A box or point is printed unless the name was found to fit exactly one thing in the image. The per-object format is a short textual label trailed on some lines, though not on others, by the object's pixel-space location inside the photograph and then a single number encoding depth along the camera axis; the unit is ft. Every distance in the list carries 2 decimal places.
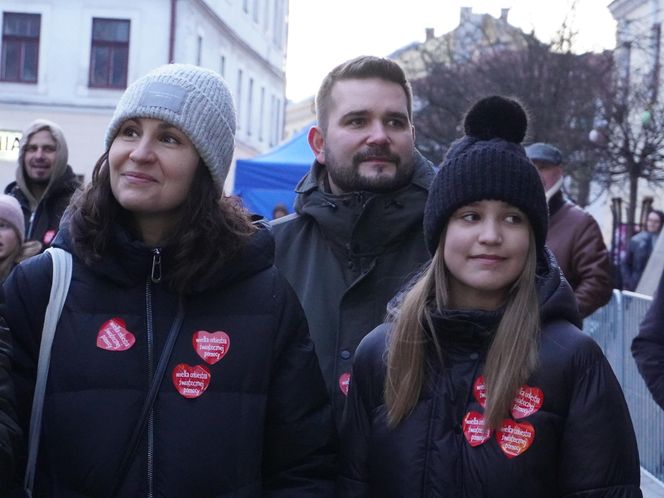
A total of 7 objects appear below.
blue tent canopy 45.27
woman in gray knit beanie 8.71
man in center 12.16
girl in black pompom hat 8.91
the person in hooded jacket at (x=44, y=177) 22.12
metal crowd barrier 24.99
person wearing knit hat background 17.69
